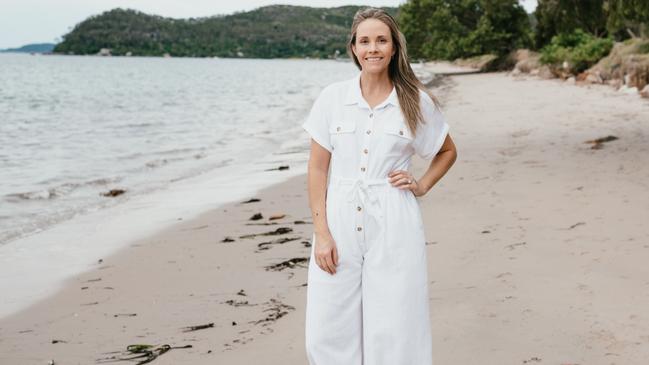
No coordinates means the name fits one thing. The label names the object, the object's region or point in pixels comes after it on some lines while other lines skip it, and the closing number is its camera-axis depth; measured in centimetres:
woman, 267
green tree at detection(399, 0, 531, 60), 5038
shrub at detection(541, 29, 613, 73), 3391
